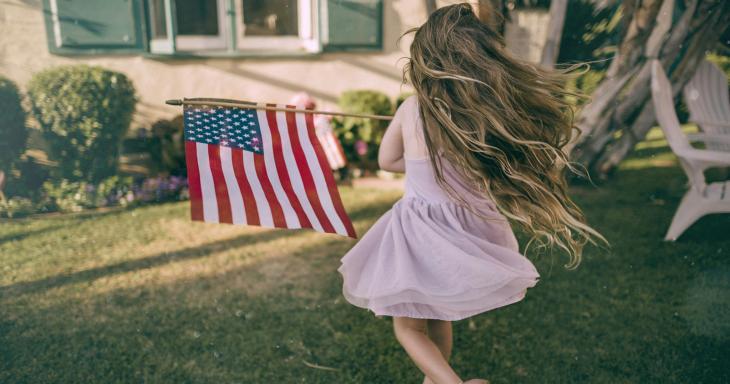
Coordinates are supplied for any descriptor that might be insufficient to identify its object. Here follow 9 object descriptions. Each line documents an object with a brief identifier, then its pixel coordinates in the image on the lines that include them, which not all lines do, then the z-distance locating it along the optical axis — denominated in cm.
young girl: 200
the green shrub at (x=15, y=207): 516
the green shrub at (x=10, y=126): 510
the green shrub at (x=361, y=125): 630
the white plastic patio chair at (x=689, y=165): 411
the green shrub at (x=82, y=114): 520
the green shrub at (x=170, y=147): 576
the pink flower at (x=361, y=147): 630
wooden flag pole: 242
